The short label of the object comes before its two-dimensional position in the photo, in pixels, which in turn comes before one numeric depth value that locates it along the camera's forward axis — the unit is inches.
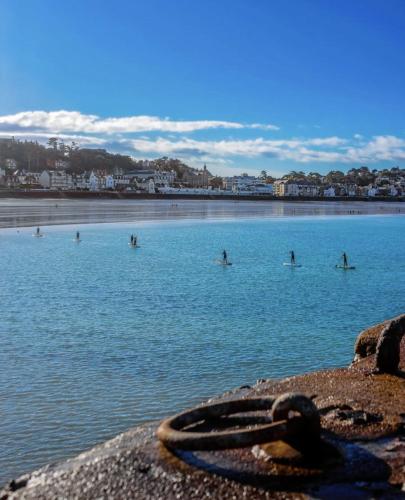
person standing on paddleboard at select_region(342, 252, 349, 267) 1464.1
